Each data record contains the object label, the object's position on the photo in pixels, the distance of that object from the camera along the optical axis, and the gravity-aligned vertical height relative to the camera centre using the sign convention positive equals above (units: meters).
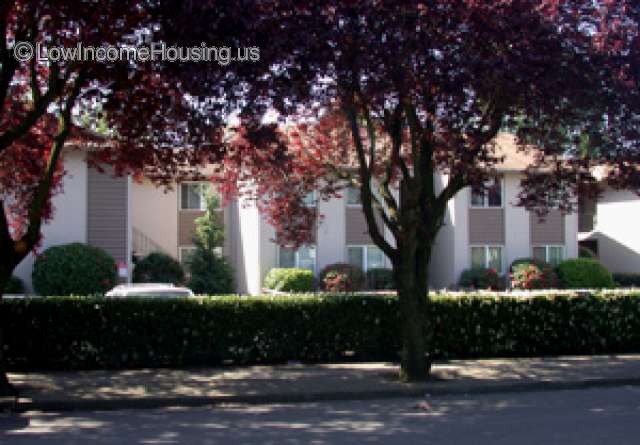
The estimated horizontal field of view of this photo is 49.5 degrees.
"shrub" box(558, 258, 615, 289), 29.92 -0.72
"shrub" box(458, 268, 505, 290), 29.61 -0.87
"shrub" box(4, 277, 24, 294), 22.33 -0.82
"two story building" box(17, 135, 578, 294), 29.12 +1.12
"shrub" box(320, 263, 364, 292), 27.27 -0.73
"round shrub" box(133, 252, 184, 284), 27.95 -0.39
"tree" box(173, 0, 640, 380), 9.71 +2.54
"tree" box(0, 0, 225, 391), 10.47 +2.59
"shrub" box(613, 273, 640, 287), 33.62 -1.03
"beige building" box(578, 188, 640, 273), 35.56 +1.37
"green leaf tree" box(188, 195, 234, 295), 28.36 +0.01
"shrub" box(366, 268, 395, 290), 29.13 -0.83
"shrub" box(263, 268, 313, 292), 26.89 -0.79
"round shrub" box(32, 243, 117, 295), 21.98 -0.35
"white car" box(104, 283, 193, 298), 14.83 -0.69
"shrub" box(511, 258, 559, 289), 28.86 -0.73
